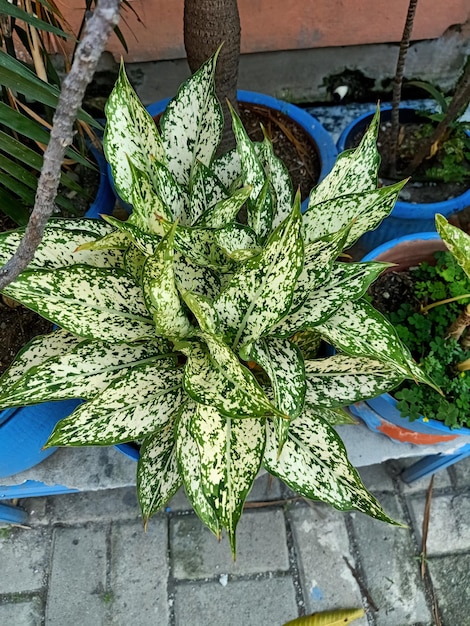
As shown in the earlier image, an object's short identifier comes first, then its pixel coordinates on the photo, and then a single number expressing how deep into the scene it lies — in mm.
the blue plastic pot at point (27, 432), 991
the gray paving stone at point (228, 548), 1367
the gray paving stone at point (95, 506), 1431
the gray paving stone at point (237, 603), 1319
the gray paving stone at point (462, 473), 1490
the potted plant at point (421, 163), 1325
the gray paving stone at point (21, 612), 1315
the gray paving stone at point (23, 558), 1357
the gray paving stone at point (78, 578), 1320
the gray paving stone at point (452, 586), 1333
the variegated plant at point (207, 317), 736
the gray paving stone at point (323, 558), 1338
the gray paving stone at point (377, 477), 1465
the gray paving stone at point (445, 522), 1406
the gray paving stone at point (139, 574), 1322
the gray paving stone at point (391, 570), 1331
